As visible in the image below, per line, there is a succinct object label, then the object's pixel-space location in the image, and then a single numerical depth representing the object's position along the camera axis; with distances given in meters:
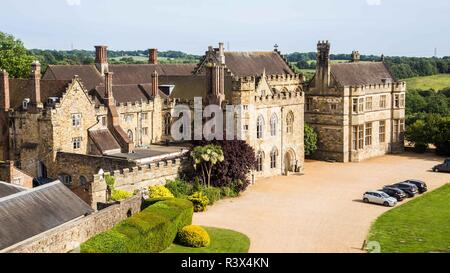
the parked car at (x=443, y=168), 56.66
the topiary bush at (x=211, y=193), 43.28
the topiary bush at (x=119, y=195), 38.41
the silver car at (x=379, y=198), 43.38
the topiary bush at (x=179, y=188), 43.08
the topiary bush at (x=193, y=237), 32.16
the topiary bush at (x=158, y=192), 40.78
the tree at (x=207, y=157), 44.88
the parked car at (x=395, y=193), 45.09
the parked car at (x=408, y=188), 46.41
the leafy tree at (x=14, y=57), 64.44
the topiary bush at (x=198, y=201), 40.69
